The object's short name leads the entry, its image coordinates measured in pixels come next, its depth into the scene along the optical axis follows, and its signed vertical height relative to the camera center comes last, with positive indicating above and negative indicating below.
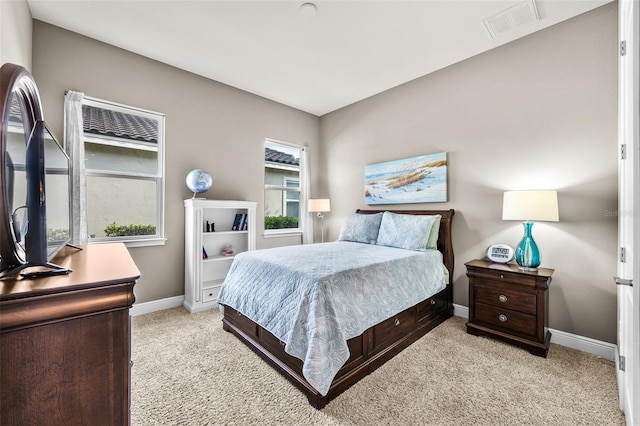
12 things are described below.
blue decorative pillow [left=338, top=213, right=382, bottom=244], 3.54 -0.21
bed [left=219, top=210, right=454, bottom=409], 1.72 -0.71
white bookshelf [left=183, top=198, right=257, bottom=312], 3.21 -0.39
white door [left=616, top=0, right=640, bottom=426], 1.00 -0.05
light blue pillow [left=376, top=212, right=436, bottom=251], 3.02 -0.21
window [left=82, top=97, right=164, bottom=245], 2.91 +0.46
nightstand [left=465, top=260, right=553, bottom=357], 2.30 -0.83
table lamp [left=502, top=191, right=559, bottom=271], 2.26 +0.00
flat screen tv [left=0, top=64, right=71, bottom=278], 0.83 +0.07
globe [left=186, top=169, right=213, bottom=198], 3.29 +0.39
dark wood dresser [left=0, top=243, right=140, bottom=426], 0.70 -0.38
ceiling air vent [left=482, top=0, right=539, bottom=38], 2.34 +1.74
